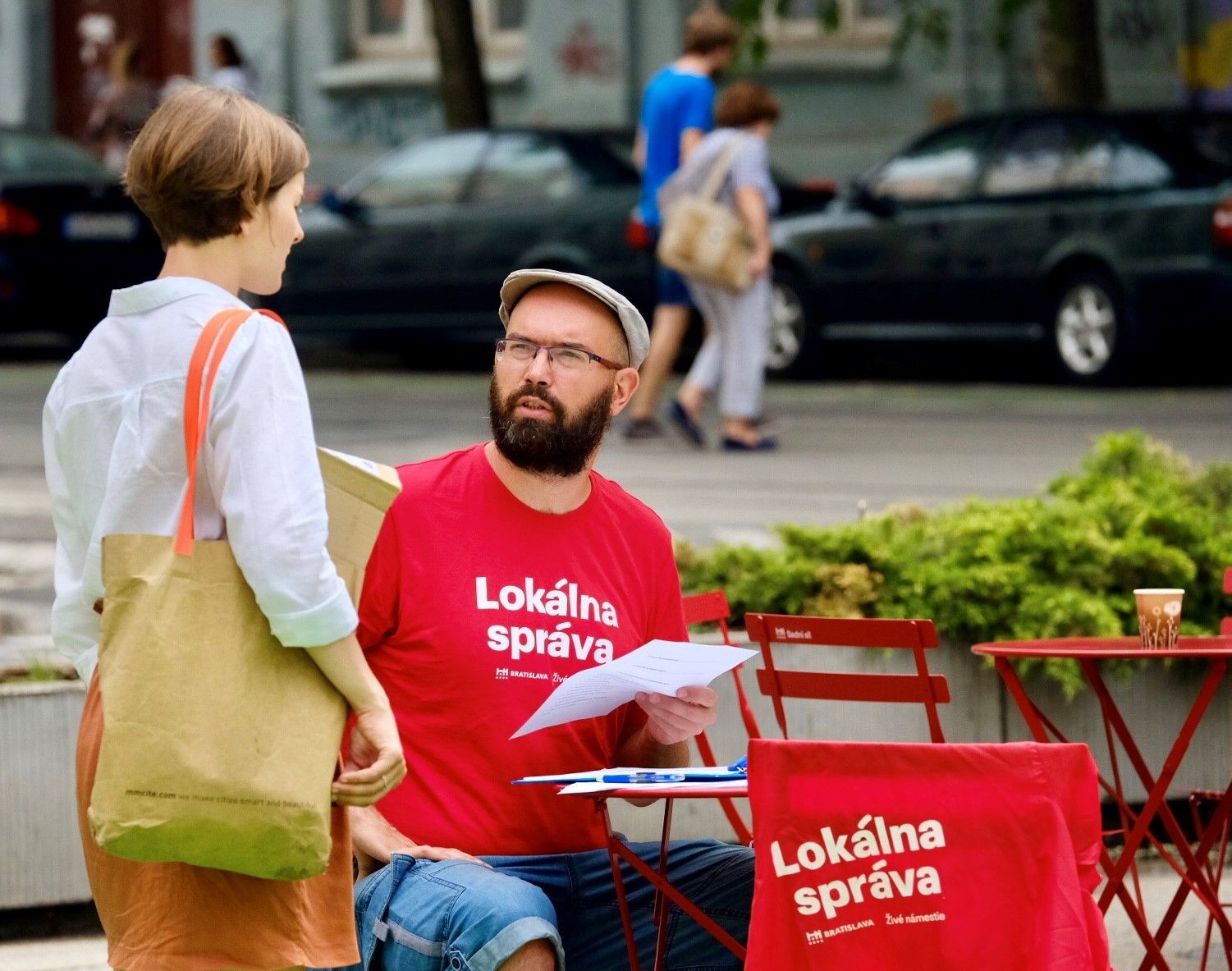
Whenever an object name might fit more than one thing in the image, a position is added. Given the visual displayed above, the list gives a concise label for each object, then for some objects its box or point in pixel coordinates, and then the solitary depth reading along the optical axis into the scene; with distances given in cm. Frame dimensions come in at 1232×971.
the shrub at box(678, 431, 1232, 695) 1127
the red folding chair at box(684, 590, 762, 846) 895
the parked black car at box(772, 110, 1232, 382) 2869
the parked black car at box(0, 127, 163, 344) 3328
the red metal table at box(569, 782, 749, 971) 661
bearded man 725
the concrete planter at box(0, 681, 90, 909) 1017
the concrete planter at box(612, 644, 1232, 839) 1111
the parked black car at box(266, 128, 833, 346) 3228
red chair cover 616
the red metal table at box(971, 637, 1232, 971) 744
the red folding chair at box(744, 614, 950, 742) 761
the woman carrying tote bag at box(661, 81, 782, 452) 2312
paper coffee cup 826
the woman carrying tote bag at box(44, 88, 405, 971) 575
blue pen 685
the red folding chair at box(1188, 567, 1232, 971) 863
